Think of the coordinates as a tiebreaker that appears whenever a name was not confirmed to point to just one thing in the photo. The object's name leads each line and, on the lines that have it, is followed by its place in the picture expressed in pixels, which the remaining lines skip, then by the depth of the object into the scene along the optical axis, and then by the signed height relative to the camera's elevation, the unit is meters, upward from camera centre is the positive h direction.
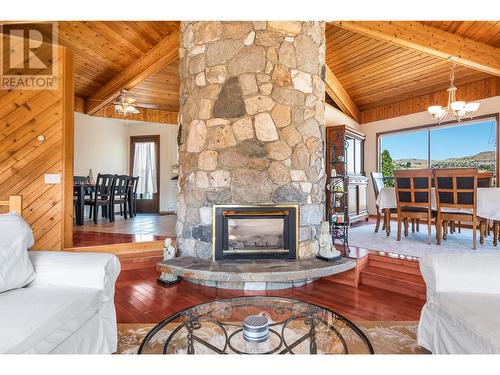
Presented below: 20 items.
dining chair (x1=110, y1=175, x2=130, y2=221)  5.82 -0.08
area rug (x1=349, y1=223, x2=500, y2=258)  3.35 -0.72
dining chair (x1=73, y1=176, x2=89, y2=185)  5.77 +0.14
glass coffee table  1.25 -0.68
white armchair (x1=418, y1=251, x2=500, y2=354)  1.29 -0.57
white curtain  7.94 +0.58
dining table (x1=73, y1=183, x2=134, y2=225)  4.81 -0.23
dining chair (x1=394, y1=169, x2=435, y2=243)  3.72 -0.08
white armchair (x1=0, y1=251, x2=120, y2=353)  1.13 -0.54
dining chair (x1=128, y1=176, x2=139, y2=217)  6.48 -0.28
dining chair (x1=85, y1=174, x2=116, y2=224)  5.34 -0.12
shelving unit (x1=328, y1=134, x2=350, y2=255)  3.48 -0.40
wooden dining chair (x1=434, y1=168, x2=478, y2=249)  3.37 -0.08
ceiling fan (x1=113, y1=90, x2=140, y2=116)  5.60 +1.60
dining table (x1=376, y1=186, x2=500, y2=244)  3.27 -0.19
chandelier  4.54 +1.30
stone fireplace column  2.99 +0.65
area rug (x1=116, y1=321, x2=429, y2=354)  1.76 -0.99
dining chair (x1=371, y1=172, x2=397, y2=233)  4.72 +0.06
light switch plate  3.46 +0.11
